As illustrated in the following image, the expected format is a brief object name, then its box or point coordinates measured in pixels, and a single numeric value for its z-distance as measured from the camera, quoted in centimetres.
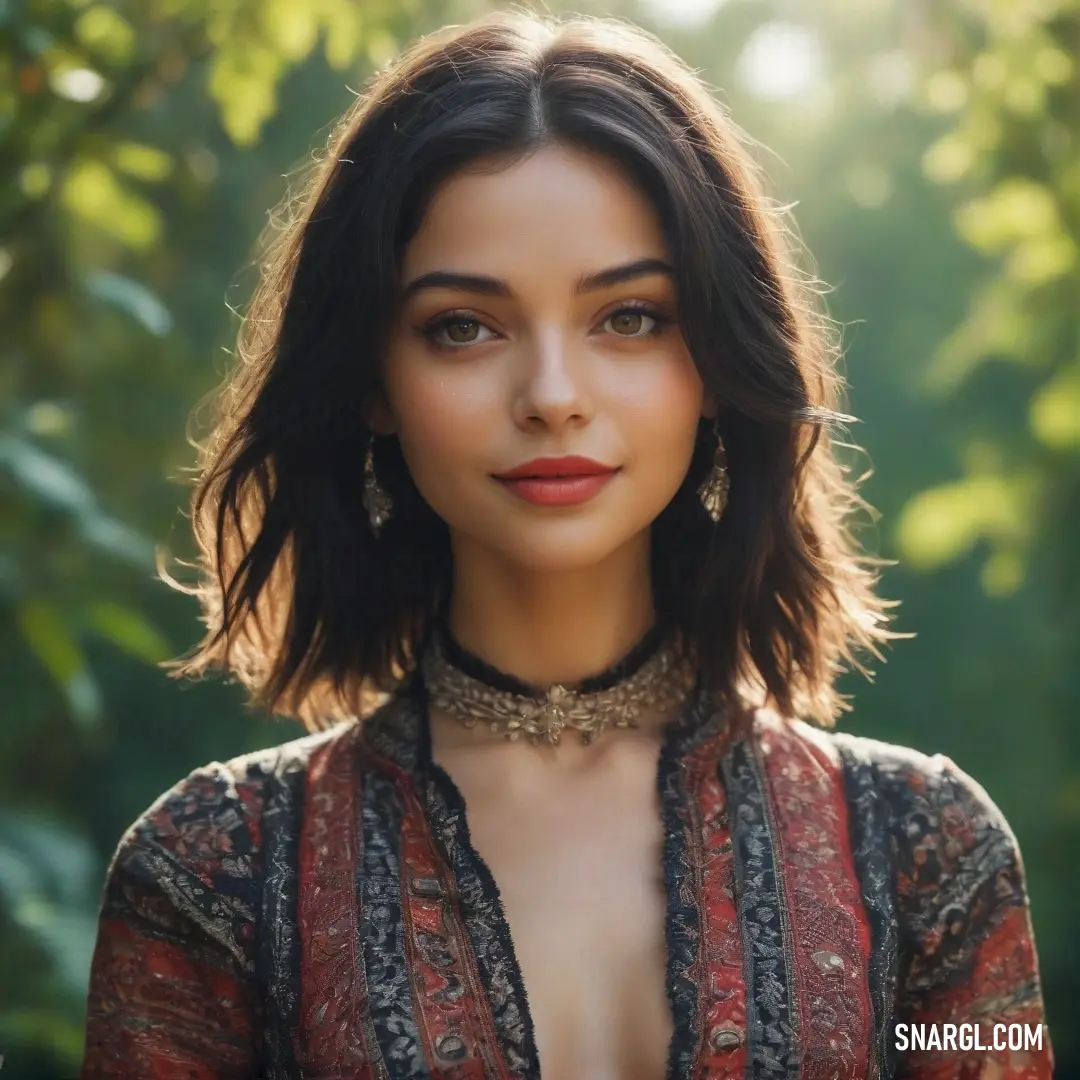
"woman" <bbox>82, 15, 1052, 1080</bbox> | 202
